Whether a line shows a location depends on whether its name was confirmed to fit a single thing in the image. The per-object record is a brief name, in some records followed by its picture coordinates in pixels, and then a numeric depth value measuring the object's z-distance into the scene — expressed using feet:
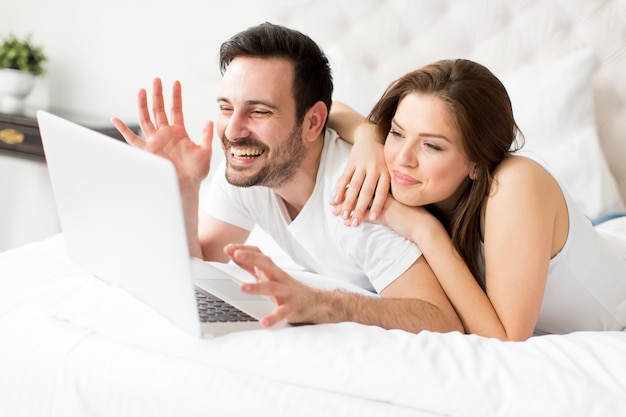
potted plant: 11.26
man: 7.52
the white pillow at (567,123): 9.48
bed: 6.53
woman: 7.30
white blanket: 6.51
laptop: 6.37
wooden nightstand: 10.89
